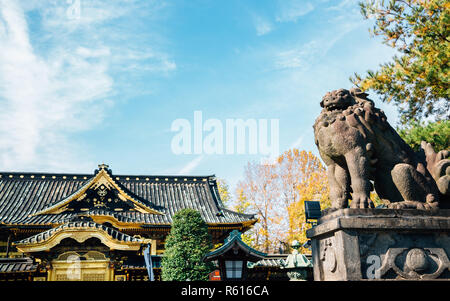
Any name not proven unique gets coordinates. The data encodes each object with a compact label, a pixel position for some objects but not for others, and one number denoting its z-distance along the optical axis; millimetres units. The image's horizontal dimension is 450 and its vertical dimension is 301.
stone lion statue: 4414
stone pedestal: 3922
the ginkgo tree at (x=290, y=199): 28500
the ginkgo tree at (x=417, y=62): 8844
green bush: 13320
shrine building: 15117
